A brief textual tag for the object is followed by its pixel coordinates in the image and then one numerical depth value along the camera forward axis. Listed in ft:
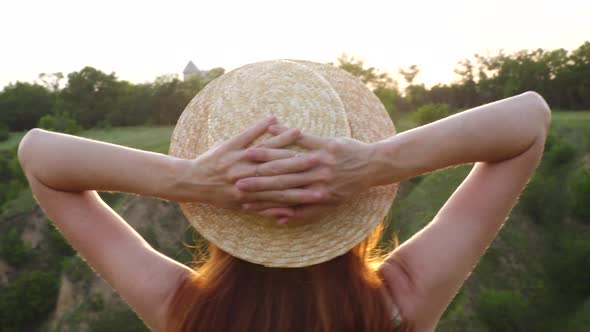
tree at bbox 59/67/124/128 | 51.78
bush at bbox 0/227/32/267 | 39.50
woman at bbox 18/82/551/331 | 3.66
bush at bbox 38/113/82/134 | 43.61
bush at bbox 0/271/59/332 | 35.55
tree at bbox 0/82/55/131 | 61.52
